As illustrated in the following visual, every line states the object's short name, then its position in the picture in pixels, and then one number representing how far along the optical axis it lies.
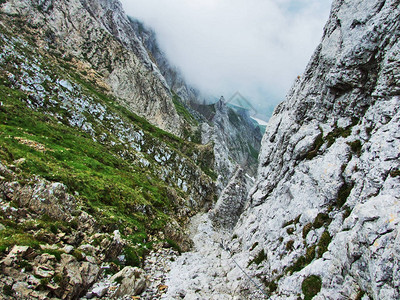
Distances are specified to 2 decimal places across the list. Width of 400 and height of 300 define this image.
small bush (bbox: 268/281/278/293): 17.47
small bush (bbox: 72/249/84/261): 16.48
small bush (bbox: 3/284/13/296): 10.84
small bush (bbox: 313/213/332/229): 17.62
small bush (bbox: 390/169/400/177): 13.85
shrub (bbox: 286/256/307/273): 16.91
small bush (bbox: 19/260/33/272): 12.60
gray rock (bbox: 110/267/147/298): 16.98
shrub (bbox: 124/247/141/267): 22.43
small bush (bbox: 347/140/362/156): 19.10
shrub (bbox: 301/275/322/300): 13.71
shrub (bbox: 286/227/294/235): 20.55
